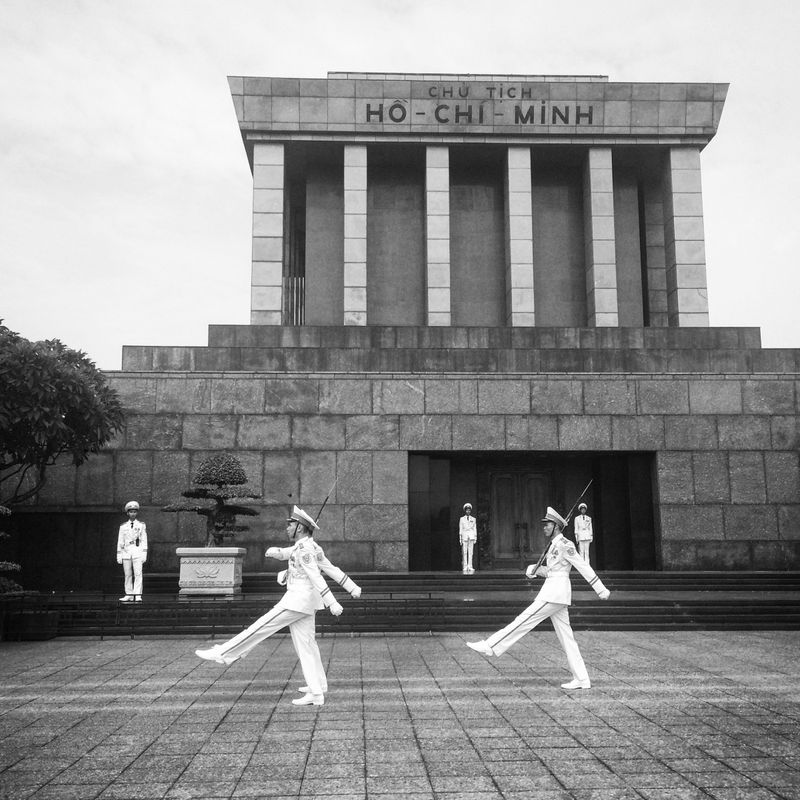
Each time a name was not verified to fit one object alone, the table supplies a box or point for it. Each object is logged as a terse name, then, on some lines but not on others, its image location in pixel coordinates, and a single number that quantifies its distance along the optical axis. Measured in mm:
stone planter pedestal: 17703
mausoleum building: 22188
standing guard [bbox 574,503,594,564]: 21266
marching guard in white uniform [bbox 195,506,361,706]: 9125
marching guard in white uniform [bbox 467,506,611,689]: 10016
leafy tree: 17844
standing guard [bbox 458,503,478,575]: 21297
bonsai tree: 18766
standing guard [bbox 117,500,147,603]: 17828
